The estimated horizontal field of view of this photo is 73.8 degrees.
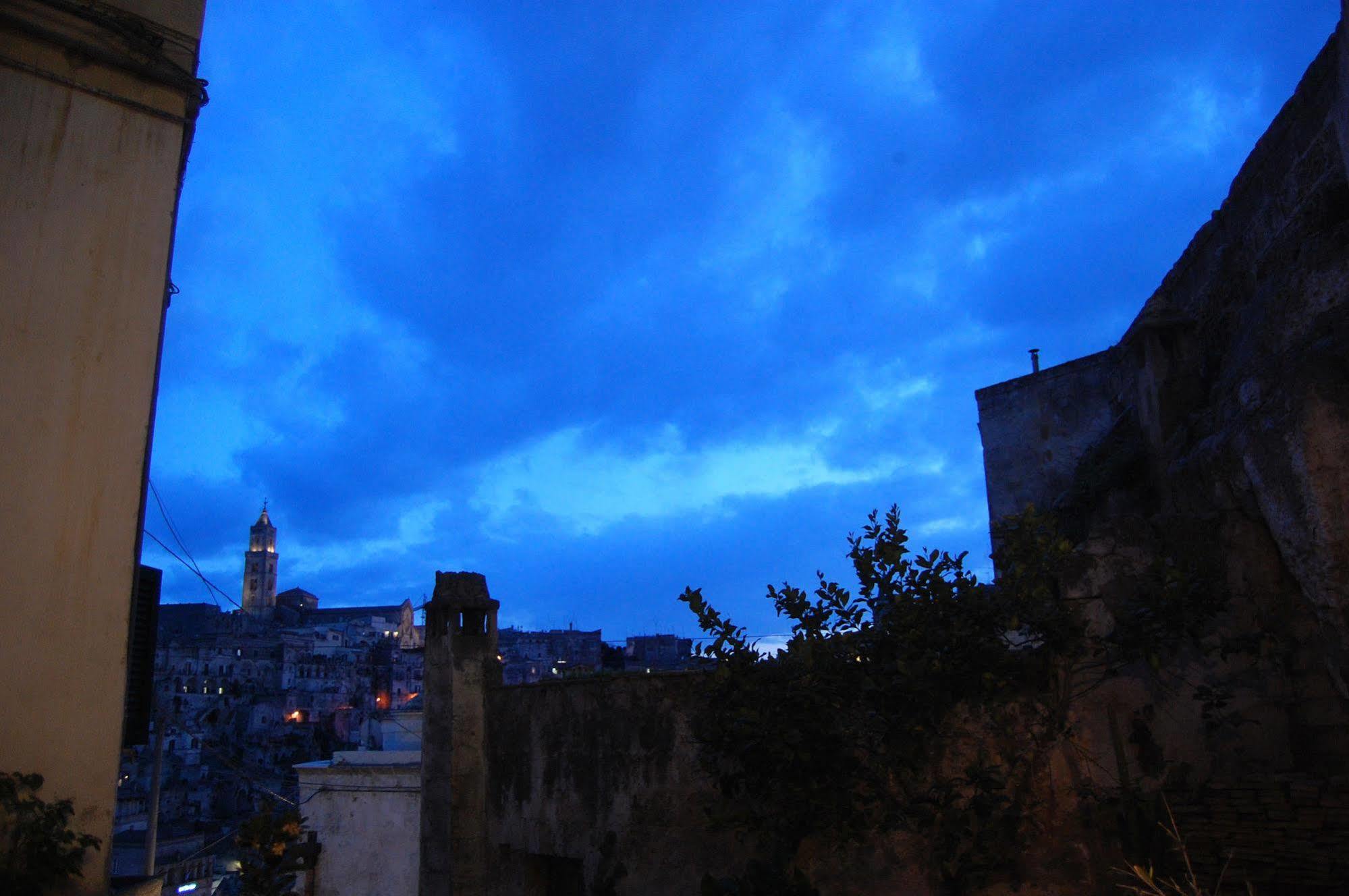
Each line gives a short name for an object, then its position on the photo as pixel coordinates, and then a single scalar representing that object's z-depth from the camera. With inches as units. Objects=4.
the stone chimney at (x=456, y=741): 404.5
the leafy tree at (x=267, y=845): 365.4
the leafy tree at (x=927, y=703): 257.9
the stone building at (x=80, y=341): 246.2
